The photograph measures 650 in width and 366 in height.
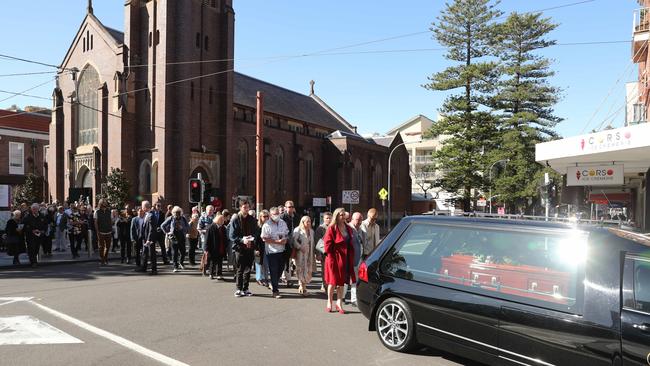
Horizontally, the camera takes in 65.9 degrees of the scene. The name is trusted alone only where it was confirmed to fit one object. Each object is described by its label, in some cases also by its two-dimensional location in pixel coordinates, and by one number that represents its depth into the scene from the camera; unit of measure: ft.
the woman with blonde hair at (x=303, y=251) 33.40
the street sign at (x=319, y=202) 138.41
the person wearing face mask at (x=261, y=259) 33.35
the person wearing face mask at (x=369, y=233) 32.78
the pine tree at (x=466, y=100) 128.16
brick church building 108.37
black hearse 13.79
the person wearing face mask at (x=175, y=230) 43.68
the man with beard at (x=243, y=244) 30.99
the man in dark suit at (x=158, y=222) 42.44
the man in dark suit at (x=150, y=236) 41.96
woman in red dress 26.86
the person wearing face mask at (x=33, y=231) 46.01
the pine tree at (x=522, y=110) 143.95
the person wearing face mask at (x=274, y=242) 31.32
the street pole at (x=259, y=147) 71.13
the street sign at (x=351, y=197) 92.89
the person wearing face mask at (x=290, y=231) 35.73
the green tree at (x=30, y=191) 136.26
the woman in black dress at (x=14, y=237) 46.83
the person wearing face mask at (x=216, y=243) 39.09
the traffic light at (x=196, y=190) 59.16
